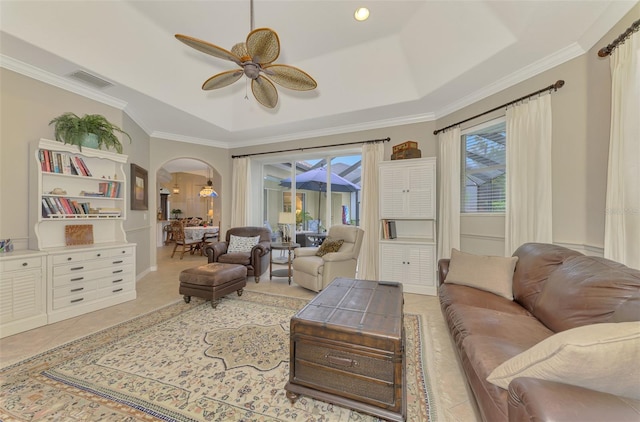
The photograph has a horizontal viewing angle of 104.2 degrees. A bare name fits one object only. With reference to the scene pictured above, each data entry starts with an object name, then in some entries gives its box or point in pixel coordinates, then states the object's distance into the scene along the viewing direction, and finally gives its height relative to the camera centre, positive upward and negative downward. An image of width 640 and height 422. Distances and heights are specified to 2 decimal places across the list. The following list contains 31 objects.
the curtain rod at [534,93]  2.63 +1.35
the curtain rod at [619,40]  1.91 +1.41
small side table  4.48 -0.66
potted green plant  3.02 +1.04
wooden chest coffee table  1.42 -0.90
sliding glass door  5.41 +0.49
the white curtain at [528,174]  2.71 +0.43
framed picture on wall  4.35 +0.44
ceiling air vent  3.05 +1.69
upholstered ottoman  3.12 -0.90
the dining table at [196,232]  7.06 -0.57
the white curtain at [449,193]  3.79 +0.30
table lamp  4.59 -0.11
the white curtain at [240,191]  5.79 +0.49
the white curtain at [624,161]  1.87 +0.40
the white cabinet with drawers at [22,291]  2.44 -0.81
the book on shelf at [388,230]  4.24 -0.31
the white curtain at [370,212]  4.56 +0.00
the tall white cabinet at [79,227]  2.83 -0.20
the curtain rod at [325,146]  4.59 +1.35
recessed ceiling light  2.86 +2.33
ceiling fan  2.01 +1.37
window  3.42 +0.64
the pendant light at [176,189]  11.12 +1.03
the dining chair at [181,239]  6.81 -0.75
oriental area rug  1.54 -1.23
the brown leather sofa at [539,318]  0.83 -0.64
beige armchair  3.72 -0.77
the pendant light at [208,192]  8.20 +0.67
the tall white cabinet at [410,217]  3.87 -0.08
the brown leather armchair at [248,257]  4.37 -0.79
